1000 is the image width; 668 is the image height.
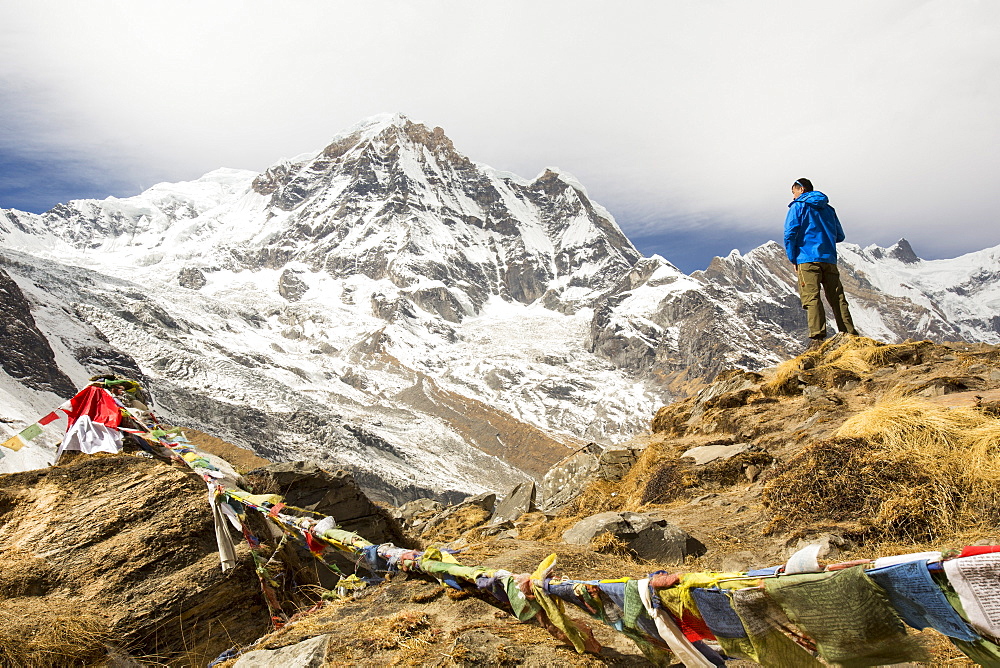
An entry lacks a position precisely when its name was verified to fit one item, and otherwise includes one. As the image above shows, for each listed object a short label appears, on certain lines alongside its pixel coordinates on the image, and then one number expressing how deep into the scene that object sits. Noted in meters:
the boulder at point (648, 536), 5.09
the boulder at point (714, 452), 7.58
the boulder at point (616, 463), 9.89
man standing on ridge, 9.31
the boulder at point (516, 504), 10.91
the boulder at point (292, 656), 2.99
